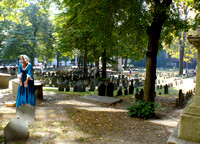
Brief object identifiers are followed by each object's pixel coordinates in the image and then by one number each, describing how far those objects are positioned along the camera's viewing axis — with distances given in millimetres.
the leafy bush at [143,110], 6473
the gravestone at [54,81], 14266
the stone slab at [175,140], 3504
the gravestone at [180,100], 8552
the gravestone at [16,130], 3770
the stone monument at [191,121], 3547
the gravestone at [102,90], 10234
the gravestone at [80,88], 11852
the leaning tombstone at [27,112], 4865
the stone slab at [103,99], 8773
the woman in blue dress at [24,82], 6121
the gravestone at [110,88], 10241
